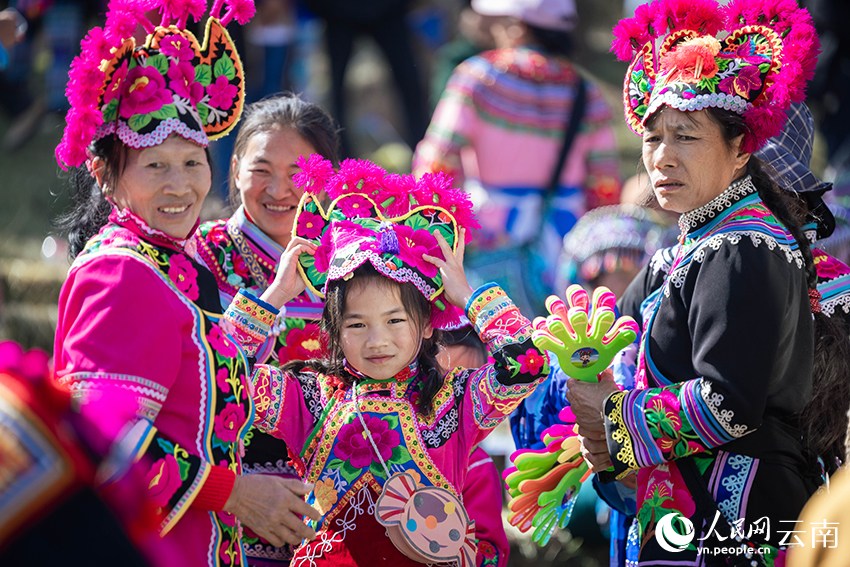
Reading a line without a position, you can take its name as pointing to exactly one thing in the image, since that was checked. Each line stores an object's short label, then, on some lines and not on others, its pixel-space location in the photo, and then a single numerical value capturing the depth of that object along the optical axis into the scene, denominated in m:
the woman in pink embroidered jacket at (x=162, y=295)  4.25
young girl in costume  5.08
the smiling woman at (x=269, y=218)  6.42
